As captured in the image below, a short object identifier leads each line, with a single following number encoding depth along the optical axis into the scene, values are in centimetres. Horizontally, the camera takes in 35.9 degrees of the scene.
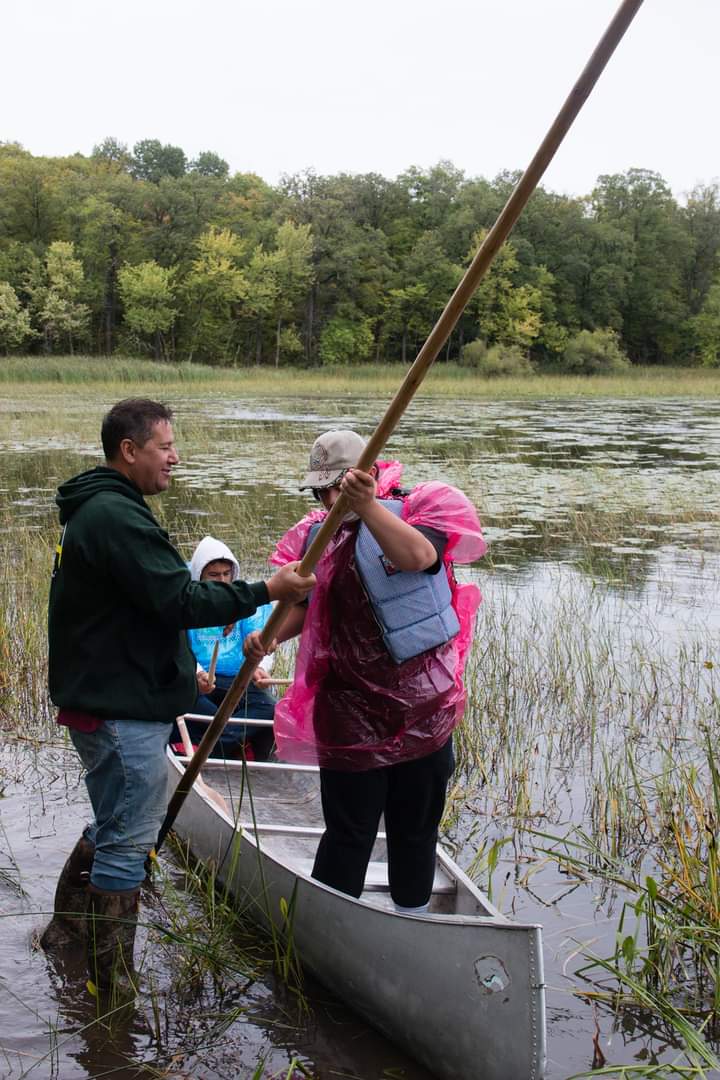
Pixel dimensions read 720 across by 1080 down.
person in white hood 501
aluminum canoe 271
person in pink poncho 303
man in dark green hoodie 295
